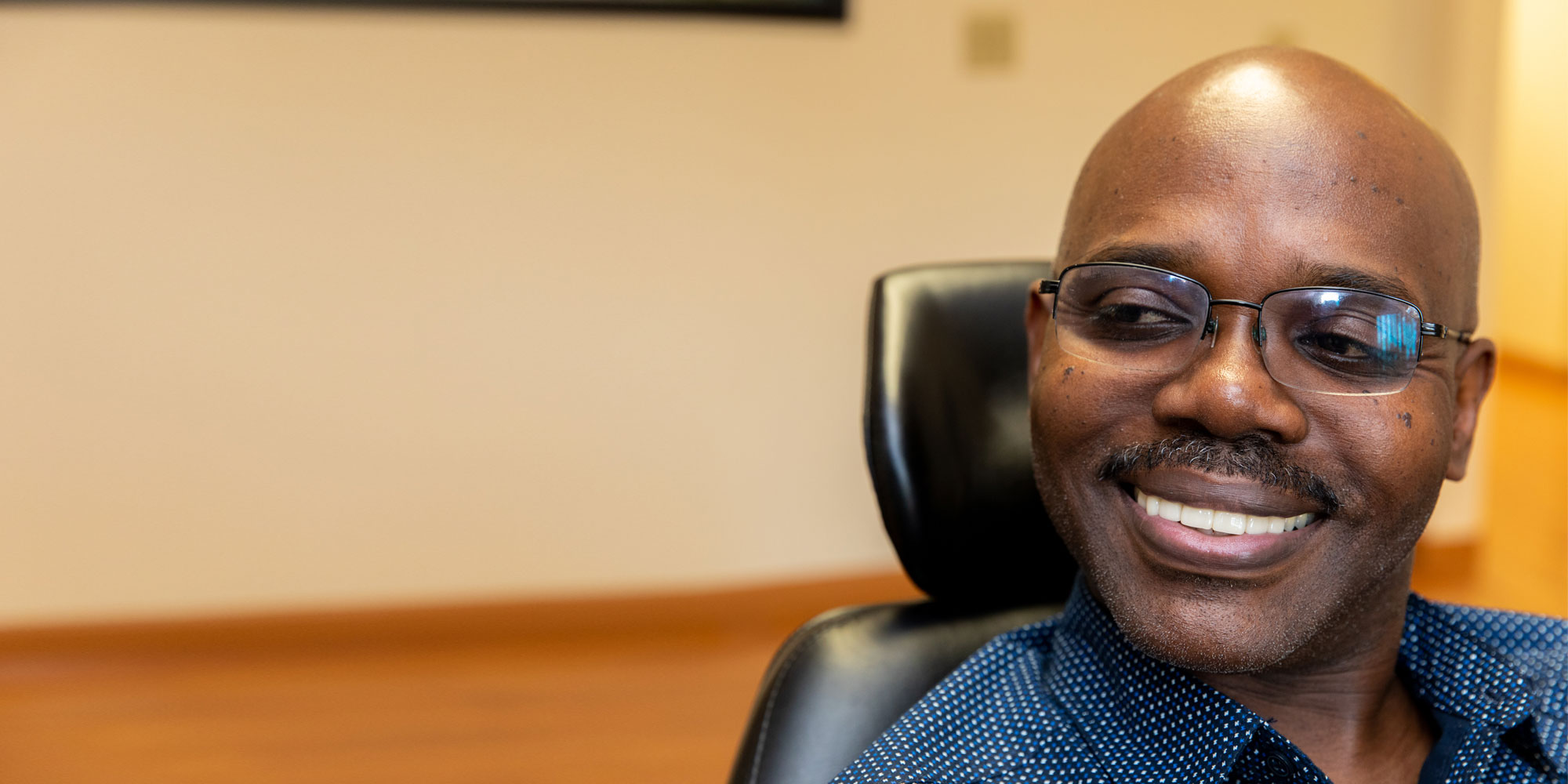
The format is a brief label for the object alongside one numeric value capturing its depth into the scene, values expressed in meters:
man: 0.89
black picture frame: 2.63
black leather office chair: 1.06
